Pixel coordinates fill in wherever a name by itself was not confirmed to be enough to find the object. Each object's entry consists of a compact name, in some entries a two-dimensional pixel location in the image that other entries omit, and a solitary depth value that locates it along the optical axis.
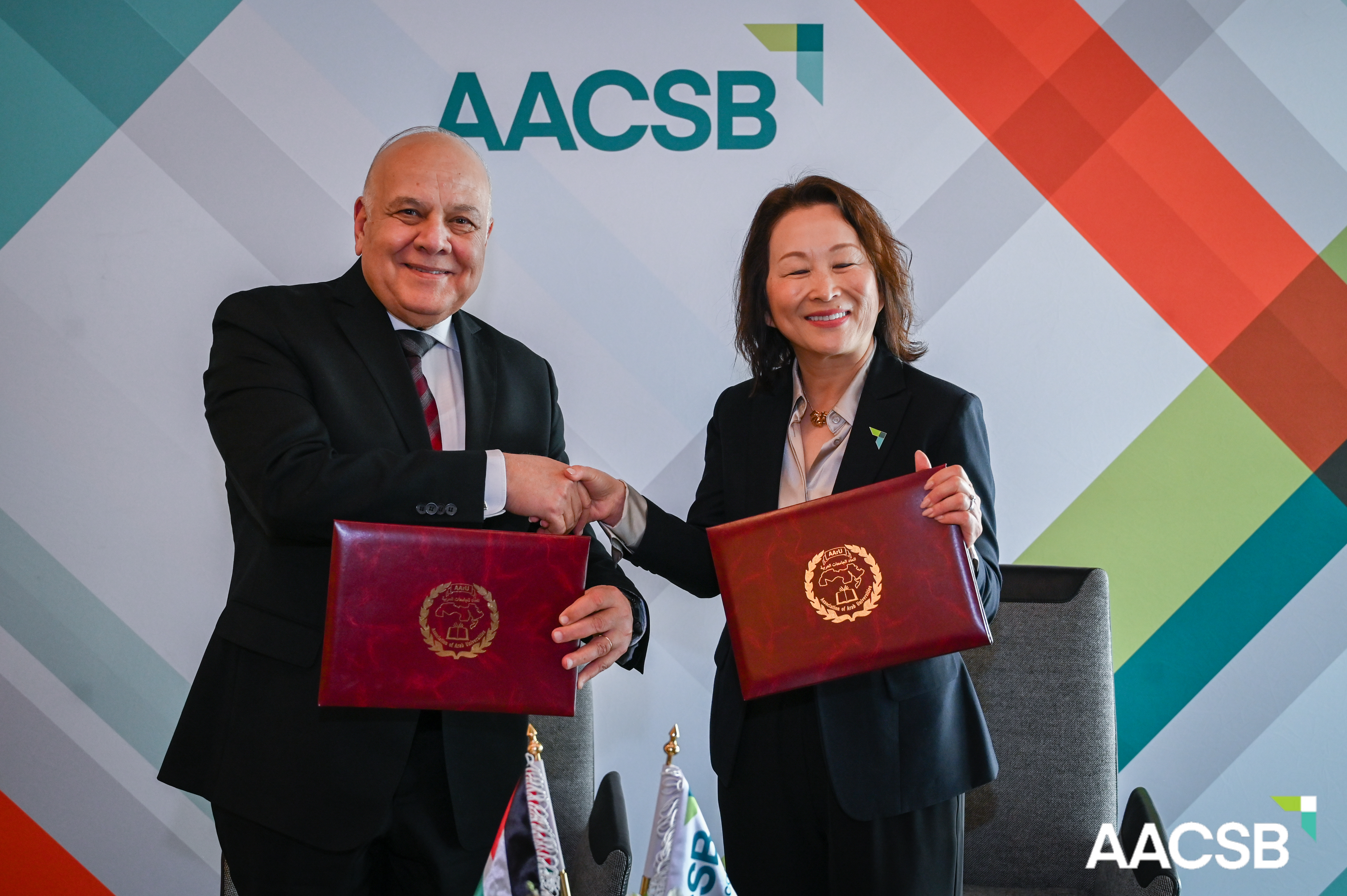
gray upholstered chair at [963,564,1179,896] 2.30
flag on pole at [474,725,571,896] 1.18
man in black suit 1.52
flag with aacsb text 1.14
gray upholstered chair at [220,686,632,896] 2.19
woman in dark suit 1.66
